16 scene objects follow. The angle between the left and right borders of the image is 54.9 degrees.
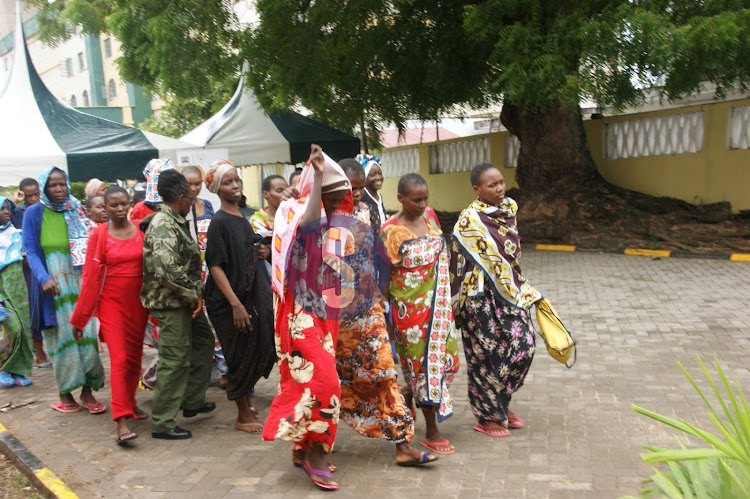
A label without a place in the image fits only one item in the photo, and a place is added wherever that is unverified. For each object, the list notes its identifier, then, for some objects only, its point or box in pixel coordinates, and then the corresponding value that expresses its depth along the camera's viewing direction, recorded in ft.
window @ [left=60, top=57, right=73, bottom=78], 127.65
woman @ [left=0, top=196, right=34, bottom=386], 21.58
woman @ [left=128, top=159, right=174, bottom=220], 19.16
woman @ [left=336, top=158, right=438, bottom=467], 13.53
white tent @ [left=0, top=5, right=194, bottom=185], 30.73
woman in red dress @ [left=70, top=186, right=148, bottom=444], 16.17
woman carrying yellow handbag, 14.92
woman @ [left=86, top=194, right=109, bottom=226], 19.84
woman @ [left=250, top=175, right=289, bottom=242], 17.65
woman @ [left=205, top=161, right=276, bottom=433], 15.75
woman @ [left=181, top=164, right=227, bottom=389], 19.13
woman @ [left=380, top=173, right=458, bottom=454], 14.24
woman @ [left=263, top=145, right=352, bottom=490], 12.48
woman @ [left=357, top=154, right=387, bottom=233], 18.72
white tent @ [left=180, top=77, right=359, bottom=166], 37.91
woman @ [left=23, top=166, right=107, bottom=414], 18.26
